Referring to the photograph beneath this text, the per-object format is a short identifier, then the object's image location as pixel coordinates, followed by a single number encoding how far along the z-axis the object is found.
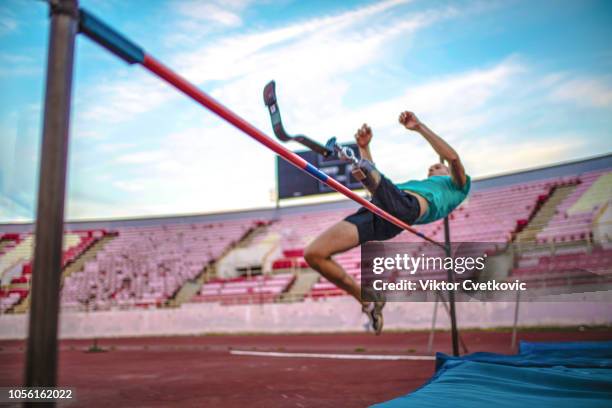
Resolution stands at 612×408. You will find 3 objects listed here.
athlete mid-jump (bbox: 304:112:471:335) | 2.72
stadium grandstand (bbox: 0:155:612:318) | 11.32
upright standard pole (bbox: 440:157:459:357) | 4.05
